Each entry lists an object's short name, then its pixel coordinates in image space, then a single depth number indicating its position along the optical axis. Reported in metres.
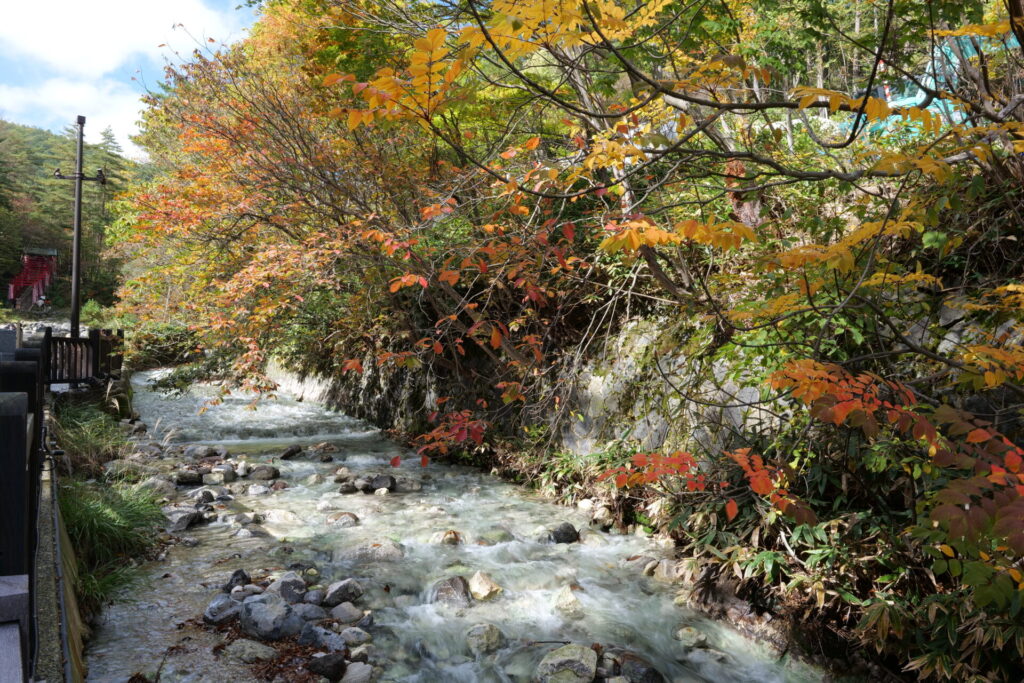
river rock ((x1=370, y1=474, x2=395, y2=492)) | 7.44
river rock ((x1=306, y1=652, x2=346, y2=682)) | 3.51
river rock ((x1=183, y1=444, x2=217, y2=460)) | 8.75
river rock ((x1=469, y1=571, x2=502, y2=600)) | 4.60
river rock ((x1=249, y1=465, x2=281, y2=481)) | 7.80
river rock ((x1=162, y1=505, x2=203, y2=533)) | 5.76
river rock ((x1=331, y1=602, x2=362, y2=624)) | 4.18
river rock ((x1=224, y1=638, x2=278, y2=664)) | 3.62
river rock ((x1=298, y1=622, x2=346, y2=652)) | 3.80
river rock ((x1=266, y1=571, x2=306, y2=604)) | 4.37
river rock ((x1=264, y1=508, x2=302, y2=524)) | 6.13
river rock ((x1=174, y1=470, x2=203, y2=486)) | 7.35
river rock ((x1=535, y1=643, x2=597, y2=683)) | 3.50
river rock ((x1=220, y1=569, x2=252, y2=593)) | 4.47
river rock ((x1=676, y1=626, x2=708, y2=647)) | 3.98
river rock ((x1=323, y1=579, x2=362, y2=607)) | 4.39
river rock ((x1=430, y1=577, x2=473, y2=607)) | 4.49
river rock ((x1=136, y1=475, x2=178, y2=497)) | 6.55
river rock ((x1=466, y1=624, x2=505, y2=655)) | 3.92
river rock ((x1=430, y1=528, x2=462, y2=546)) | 5.63
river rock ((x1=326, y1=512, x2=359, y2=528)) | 6.10
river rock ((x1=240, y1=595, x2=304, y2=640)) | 3.88
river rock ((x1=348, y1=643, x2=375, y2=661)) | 3.72
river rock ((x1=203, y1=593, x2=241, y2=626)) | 4.01
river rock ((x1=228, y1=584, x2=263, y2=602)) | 4.31
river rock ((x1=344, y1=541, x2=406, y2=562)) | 5.19
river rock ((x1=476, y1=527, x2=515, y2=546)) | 5.66
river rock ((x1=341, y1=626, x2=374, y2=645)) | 3.89
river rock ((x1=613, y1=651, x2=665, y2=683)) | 3.55
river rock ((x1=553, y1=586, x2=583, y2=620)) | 4.38
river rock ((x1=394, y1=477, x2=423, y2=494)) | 7.45
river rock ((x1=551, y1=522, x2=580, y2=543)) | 5.70
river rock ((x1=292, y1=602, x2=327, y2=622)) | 4.13
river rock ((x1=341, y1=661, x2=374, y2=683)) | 3.52
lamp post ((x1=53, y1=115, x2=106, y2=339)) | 14.05
